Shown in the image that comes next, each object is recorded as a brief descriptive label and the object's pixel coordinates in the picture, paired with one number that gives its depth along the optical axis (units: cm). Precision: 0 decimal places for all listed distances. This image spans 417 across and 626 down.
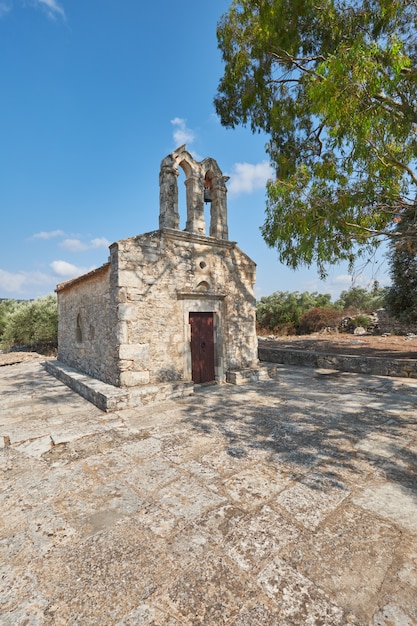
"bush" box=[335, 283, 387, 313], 2534
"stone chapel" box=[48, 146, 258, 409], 629
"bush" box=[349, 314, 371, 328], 1864
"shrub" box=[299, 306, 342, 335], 2012
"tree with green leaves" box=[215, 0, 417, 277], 492
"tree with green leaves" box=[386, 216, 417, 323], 1048
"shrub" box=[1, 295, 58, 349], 1777
